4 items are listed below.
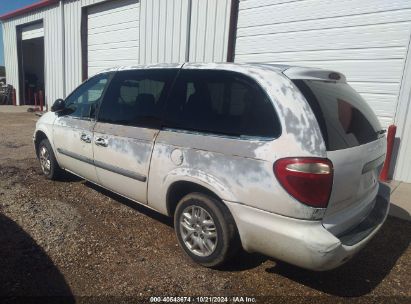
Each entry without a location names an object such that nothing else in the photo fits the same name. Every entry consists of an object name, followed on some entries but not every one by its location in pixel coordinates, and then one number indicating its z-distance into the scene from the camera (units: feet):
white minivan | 7.88
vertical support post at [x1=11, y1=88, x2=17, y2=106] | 60.13
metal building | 19.10
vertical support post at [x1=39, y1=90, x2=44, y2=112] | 52.69
